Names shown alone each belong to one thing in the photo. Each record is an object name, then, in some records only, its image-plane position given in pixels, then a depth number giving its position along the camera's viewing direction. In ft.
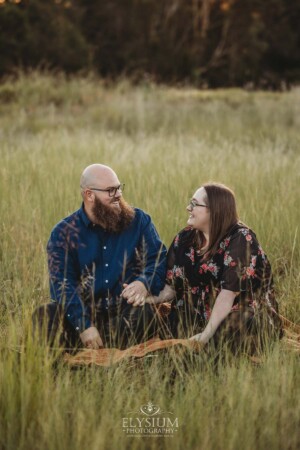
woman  12.55
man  13.29
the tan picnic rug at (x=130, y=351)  11.36
